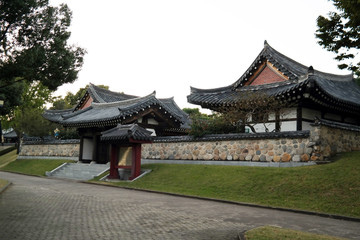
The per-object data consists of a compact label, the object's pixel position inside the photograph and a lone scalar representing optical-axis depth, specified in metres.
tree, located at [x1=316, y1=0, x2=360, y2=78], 10.15
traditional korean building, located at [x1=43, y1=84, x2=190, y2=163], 24.97
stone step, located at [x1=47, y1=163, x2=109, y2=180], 23.38
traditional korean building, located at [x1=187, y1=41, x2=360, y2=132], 18.55
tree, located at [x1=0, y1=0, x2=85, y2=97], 10.95
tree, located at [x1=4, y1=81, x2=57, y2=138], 37.56
